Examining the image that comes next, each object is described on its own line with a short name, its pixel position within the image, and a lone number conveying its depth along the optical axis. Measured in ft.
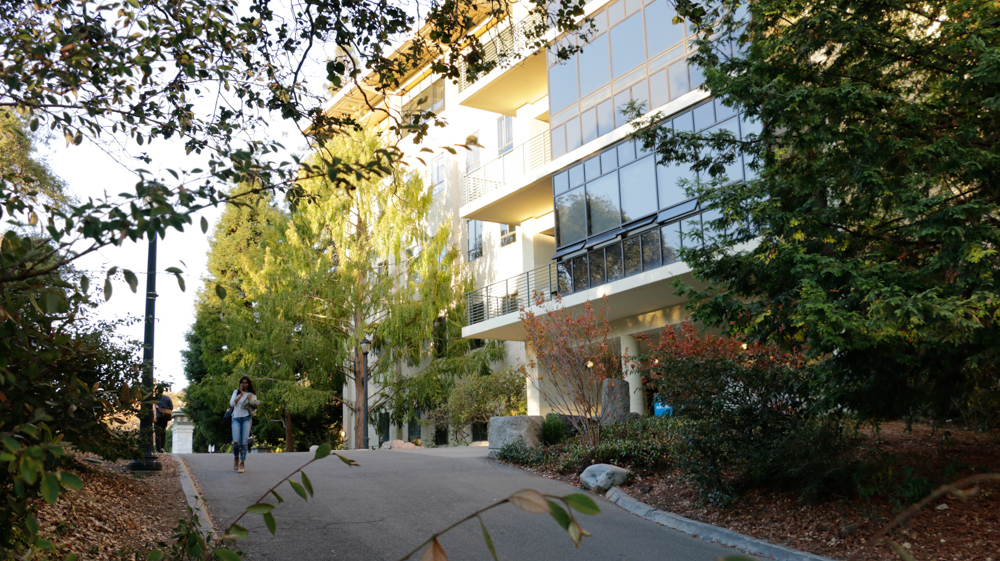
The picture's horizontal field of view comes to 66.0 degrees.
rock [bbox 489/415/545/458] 49.37
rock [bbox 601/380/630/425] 55.83
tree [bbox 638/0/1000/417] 24.09
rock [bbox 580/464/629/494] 37.60
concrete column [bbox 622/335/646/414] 75.87
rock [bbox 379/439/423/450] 72.18
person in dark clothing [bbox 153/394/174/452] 47.32
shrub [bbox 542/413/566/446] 50.57
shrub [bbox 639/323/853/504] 29.45
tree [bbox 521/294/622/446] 45.98
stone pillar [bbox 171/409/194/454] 89.30
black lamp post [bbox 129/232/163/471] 36.27
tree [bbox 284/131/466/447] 90.43
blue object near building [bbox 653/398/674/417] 34.14
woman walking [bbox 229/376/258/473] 42.09
